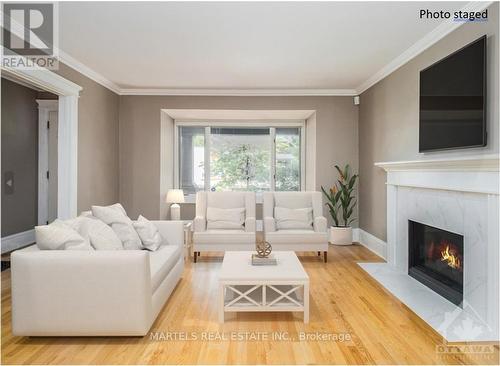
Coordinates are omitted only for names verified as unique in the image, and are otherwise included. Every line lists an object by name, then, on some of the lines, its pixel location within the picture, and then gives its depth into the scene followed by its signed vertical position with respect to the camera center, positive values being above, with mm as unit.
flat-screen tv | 2912 +729
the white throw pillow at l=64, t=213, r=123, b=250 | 3004 -414
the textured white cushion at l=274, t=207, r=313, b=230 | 5156 -490
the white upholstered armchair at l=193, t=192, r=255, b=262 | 4887 -698
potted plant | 5988 -380
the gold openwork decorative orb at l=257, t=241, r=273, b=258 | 3442 -624
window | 7461 +497
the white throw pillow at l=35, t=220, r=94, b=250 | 2629 -403
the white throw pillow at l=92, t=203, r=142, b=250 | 3473 -411
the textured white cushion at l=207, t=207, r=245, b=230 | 5168 -500
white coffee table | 2916 -823
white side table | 5254 -852
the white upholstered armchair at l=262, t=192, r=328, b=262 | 4887 -662
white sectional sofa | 2461 -732
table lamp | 6000 -282
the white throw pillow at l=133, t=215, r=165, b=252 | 3648 -515
